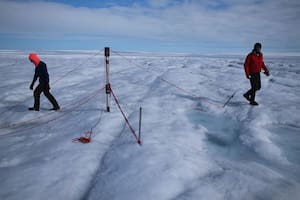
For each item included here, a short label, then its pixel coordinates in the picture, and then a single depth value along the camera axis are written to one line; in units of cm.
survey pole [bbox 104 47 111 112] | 531
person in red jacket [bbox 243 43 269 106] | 632
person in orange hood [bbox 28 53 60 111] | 606
